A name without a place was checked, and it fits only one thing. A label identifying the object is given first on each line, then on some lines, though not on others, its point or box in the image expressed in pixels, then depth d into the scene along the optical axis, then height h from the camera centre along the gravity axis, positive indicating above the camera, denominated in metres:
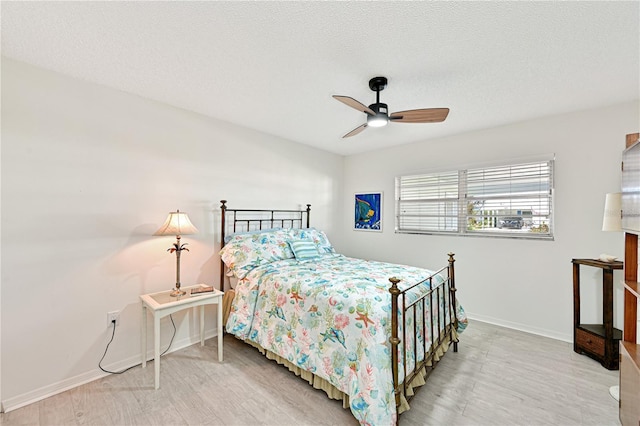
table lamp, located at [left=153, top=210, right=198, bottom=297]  2.47 -0.14
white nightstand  2.17 -0.77
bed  1.74 -0.77
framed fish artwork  4.50 +0.07
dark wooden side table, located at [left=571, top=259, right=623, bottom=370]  2.40 -1.01
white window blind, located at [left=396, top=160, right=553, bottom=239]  3.17 +0.21
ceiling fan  2.17 +0.82
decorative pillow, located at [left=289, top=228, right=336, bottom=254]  3.47 -0.28
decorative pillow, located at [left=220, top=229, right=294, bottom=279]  2.86 -0.39
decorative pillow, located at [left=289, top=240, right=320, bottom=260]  3.17 -0.40
